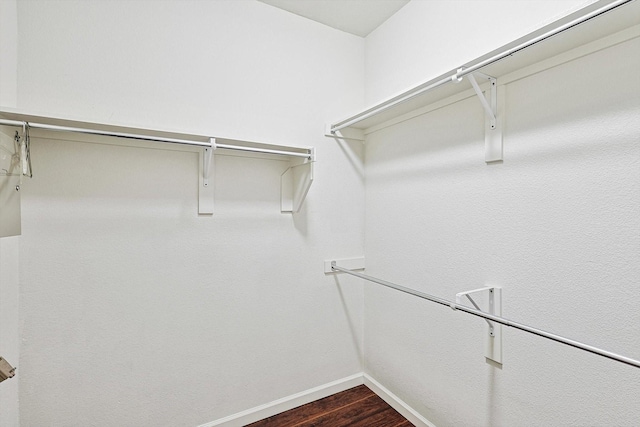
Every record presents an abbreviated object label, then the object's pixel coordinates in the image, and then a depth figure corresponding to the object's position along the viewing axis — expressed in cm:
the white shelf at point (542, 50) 88
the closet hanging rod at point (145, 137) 116
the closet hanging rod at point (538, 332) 76
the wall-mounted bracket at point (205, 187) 160
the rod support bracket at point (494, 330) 130
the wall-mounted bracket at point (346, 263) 199
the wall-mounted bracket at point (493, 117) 131
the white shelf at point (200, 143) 121
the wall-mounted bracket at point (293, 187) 180
